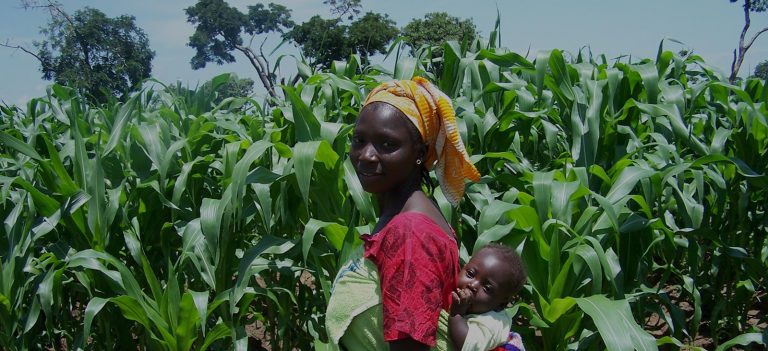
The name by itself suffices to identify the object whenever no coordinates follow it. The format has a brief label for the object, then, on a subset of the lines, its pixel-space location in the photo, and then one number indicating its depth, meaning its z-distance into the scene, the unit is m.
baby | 1.32
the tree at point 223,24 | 38.38
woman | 1.21
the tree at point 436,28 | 29.00
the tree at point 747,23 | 18.80
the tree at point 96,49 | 31.59
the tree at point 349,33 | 30.11
